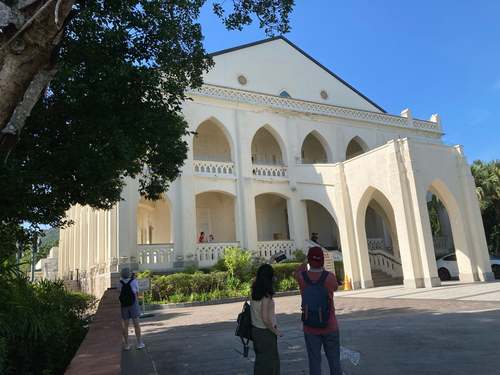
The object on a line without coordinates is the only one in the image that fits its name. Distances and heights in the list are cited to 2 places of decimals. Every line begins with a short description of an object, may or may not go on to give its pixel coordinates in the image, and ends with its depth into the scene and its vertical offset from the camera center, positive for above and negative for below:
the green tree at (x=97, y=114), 6.98 +2.97
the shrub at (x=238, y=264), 18.11 +0.68
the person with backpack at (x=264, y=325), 4.13 -0.44
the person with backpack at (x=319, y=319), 4.27 -0.44
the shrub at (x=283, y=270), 18.44 +0.30
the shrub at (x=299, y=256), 20.62 +0.92
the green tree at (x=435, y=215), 25.67 +2.92
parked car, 21.70 -0.15
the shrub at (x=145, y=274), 16.38 +0.53
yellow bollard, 18.55 -0.51
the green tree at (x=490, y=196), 24.80 +3.61
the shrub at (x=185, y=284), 16.31 +0.03
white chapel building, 17.78 +4.07
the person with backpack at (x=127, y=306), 7.79 -0.29
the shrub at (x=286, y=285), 18.11 -0.33
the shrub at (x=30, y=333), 4.92 -0.41
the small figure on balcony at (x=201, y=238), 21.08 +2.22
